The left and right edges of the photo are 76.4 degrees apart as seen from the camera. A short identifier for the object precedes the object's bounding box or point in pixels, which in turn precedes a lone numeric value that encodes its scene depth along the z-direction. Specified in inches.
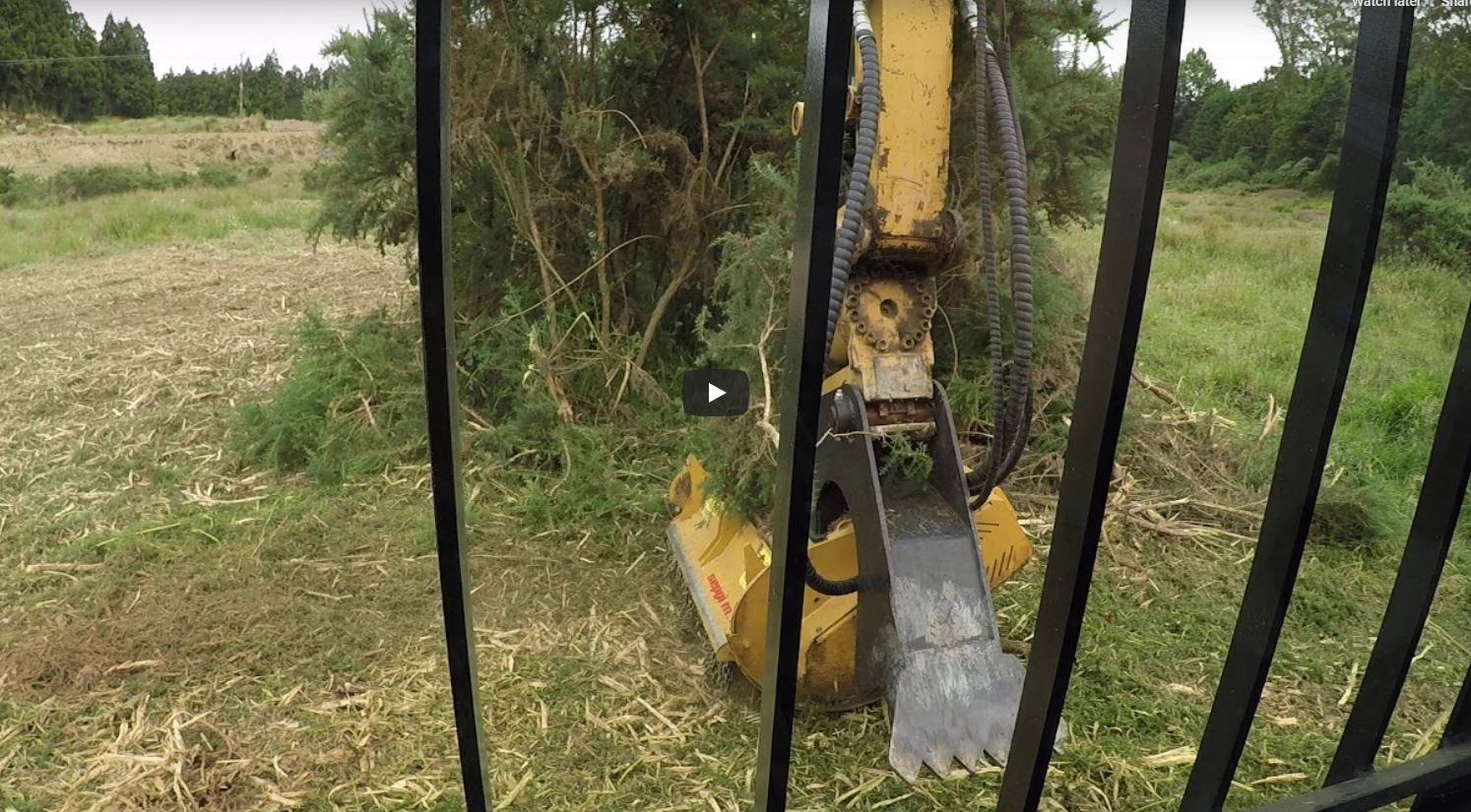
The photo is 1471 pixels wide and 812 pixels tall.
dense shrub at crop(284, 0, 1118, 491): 184.4
